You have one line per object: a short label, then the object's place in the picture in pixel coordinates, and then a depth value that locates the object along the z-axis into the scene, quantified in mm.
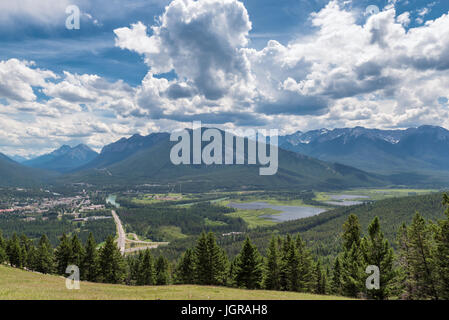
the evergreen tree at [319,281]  59166
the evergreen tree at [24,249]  69188
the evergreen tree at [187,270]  62469
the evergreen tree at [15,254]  64938
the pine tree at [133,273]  68400
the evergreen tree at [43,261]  67312
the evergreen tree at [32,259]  67938
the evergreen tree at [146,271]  63969
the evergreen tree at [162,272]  70625
